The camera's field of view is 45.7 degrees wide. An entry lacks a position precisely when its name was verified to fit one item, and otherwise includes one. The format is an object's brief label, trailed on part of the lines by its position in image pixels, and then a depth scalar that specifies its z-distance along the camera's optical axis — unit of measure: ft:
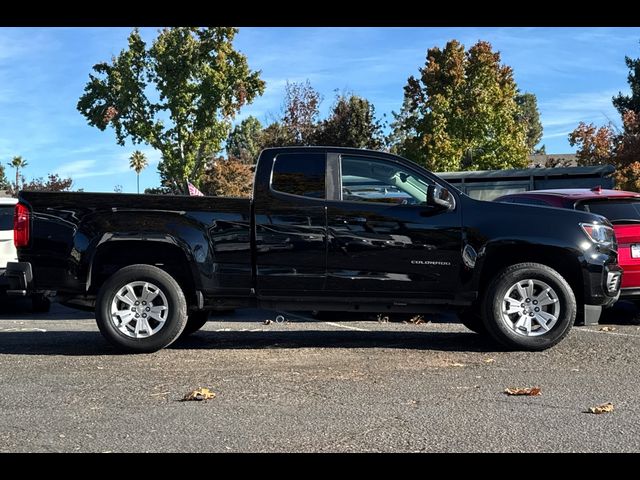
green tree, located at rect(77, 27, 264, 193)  140.15
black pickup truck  23.98
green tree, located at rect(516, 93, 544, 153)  315.99
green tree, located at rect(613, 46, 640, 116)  138.72
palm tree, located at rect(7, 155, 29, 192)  298.15
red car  28.78
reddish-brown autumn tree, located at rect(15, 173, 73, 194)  207.74
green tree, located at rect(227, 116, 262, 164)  250.08
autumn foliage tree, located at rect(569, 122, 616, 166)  125.08
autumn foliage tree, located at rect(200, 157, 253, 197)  182.19
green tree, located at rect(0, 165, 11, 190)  275.02
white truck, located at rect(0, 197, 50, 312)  34.14
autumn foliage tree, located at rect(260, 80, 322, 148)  159.33
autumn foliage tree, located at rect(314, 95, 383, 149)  148.77
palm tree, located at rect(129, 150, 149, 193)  296.92
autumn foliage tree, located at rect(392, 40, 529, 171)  129.90
